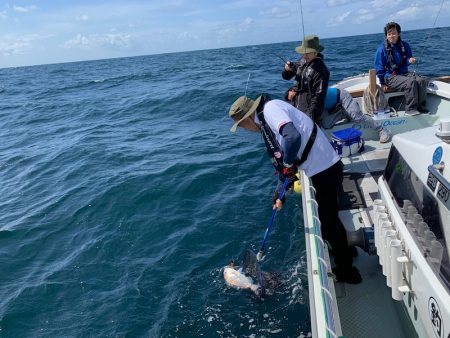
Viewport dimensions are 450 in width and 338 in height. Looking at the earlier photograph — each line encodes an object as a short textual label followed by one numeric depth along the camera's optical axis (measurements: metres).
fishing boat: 2.65
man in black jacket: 6.20
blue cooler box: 7.00
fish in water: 5.29
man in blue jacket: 7.93
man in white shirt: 3.84
